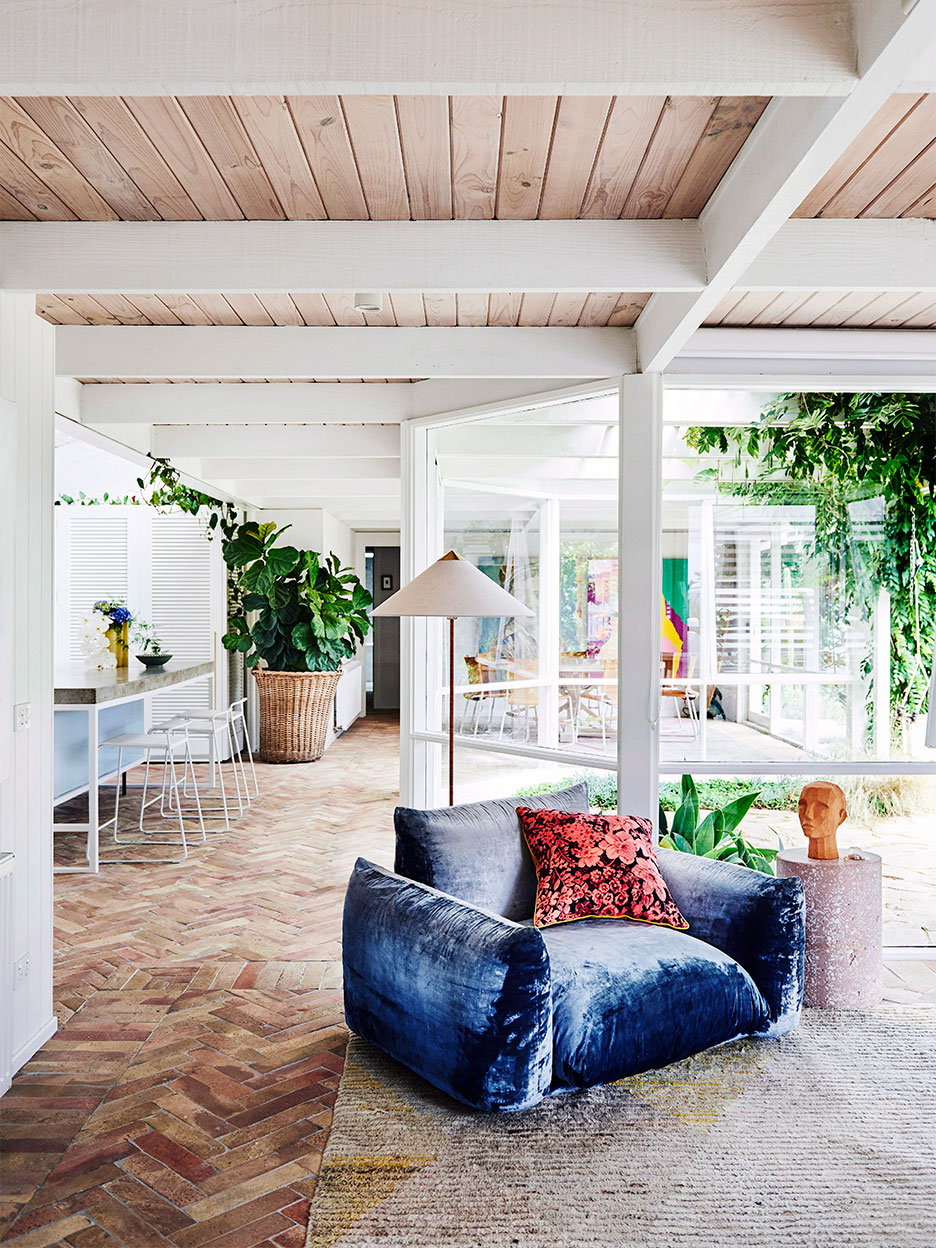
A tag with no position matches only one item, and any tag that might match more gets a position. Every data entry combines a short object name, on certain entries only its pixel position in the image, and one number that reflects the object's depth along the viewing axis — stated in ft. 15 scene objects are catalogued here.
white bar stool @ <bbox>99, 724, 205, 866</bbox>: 17.74
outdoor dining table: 12.93
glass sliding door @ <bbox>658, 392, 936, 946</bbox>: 12.27
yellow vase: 21.25
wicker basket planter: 25.94
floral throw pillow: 9.70
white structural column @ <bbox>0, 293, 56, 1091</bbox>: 9.21
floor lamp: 11.17
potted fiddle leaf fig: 24.95
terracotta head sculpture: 10.85
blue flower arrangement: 21.03
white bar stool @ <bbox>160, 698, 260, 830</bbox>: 19.76
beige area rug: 6.76
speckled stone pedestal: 10.56
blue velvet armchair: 7.95
